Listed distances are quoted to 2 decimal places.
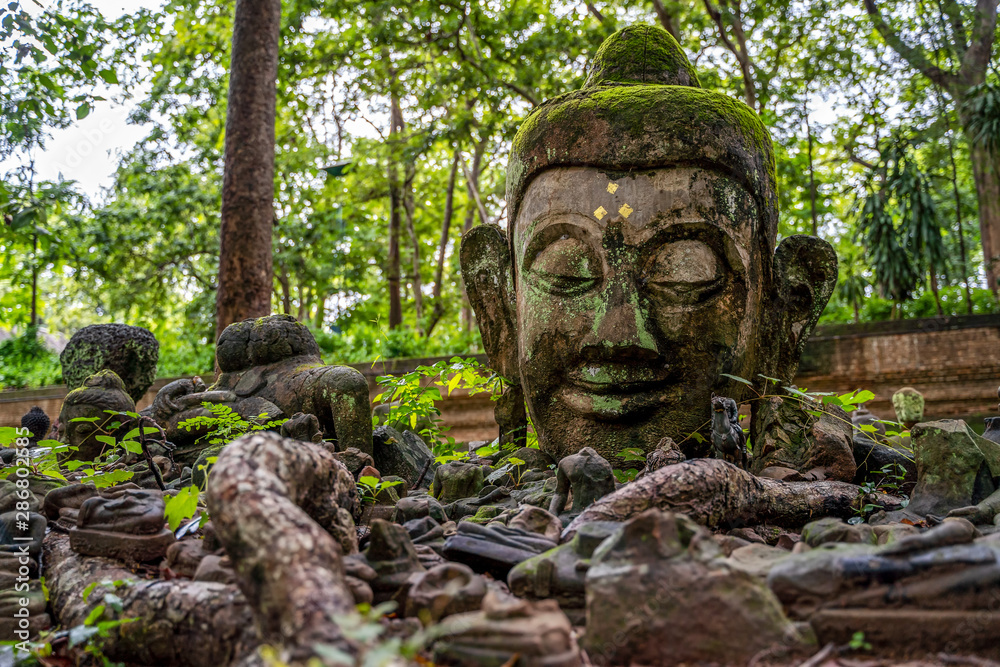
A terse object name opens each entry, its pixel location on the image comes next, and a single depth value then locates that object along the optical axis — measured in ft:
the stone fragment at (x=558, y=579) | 6.03
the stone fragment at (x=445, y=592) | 5.40
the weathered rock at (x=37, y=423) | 14.28
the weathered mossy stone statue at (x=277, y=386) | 11.03
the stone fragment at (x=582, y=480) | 8.30
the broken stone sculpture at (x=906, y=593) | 4.95
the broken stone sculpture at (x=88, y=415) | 11.69
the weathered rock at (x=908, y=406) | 17.12
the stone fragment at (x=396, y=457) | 11.41
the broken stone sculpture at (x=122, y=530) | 7.15
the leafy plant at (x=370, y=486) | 8.59
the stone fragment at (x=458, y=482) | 10.12
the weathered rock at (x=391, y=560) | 6.02
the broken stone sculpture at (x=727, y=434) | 8.93
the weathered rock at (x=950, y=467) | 8.60
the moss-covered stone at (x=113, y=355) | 14.35
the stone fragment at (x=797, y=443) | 10.33
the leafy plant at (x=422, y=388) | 12.91
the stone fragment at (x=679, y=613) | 5.00
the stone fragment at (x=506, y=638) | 4.45
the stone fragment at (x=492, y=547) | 6.68
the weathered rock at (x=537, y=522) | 7.56
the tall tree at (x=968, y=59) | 31.58
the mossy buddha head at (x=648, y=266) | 9.66
